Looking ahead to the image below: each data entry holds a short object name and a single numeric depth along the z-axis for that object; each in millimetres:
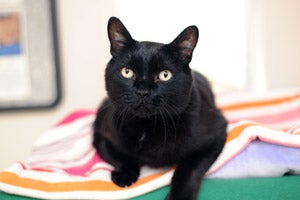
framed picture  1546
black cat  795
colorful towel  823
